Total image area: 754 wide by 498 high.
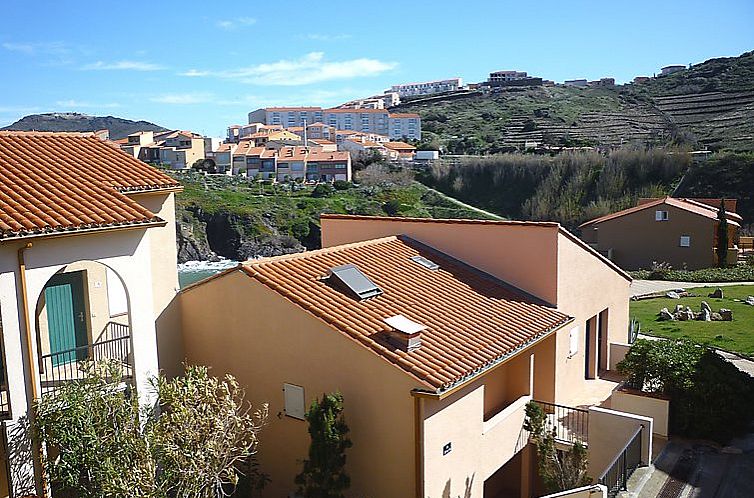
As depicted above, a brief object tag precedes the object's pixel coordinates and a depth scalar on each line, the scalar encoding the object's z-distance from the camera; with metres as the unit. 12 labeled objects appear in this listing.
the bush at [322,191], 87.31
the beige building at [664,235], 44.88
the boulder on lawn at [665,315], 24.20
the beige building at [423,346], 10.90
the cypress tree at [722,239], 41.31
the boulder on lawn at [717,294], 28.85
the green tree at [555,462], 11.53
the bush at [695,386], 13.13
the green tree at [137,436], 8.59
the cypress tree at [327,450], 10.66
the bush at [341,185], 91.56
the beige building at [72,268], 9.59
